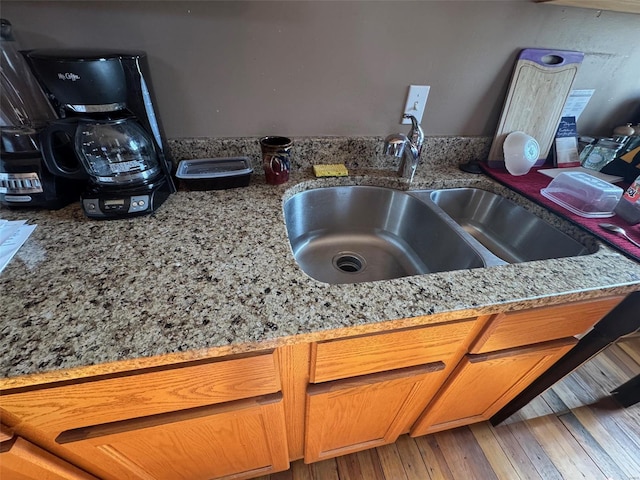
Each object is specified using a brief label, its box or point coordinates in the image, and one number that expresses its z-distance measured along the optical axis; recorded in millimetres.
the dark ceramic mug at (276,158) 831
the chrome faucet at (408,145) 892
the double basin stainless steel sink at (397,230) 897
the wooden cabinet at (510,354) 665
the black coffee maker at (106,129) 553
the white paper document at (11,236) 566
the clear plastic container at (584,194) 822
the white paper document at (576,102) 1063
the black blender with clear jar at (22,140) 648
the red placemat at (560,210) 721
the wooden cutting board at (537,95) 953
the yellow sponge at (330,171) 955
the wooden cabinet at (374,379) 582
